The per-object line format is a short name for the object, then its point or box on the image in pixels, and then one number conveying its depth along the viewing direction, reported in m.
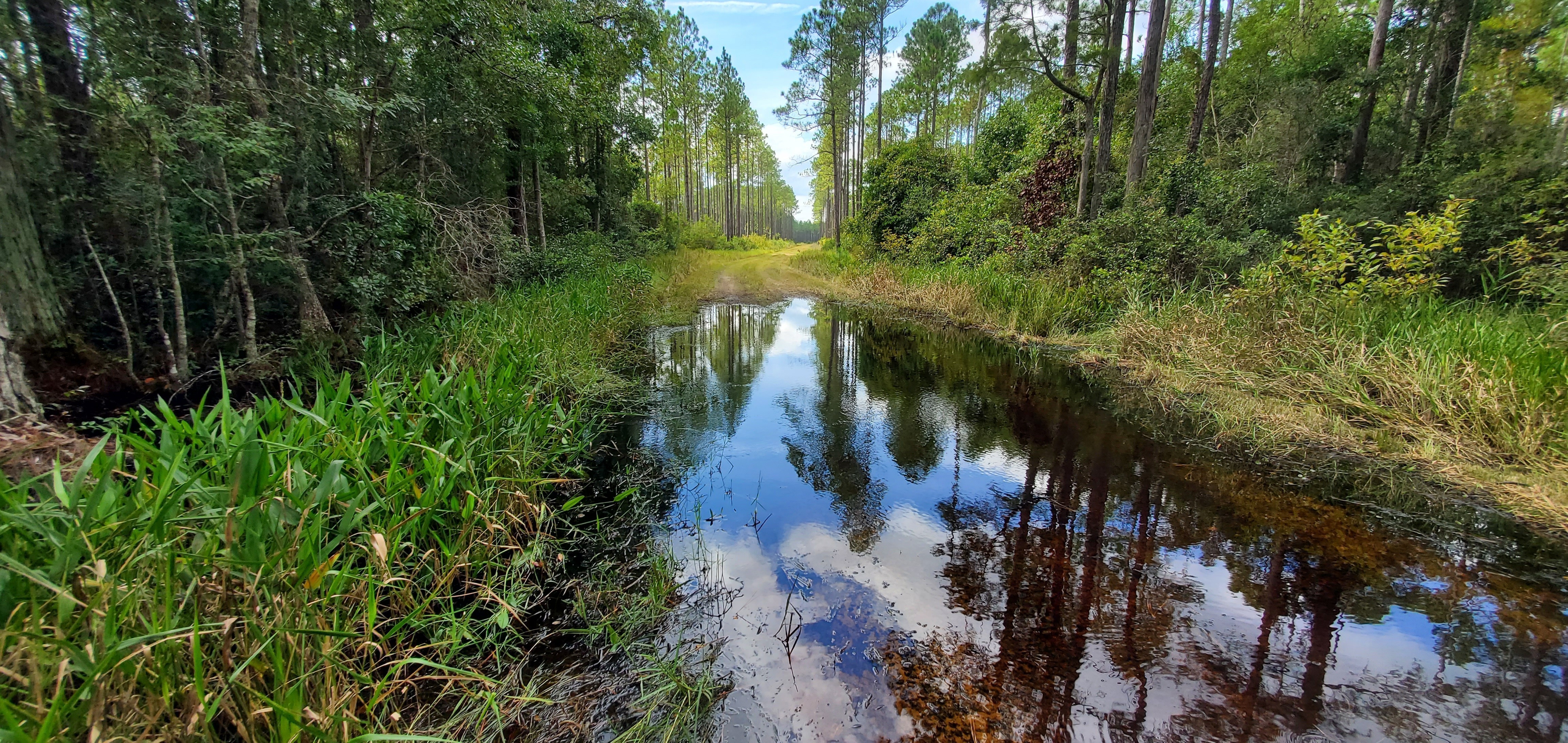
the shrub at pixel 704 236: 30.77
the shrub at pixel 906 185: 17.73
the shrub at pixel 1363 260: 5.30
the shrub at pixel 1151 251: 7.73
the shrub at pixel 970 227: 12.54
